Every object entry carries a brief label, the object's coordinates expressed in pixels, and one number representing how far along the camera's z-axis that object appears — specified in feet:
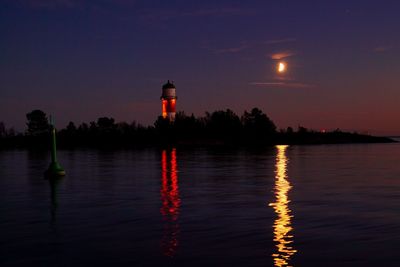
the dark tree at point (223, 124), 611.88
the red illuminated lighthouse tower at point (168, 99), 495.41
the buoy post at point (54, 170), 131.06
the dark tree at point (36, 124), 624.88
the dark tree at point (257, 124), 627.05
